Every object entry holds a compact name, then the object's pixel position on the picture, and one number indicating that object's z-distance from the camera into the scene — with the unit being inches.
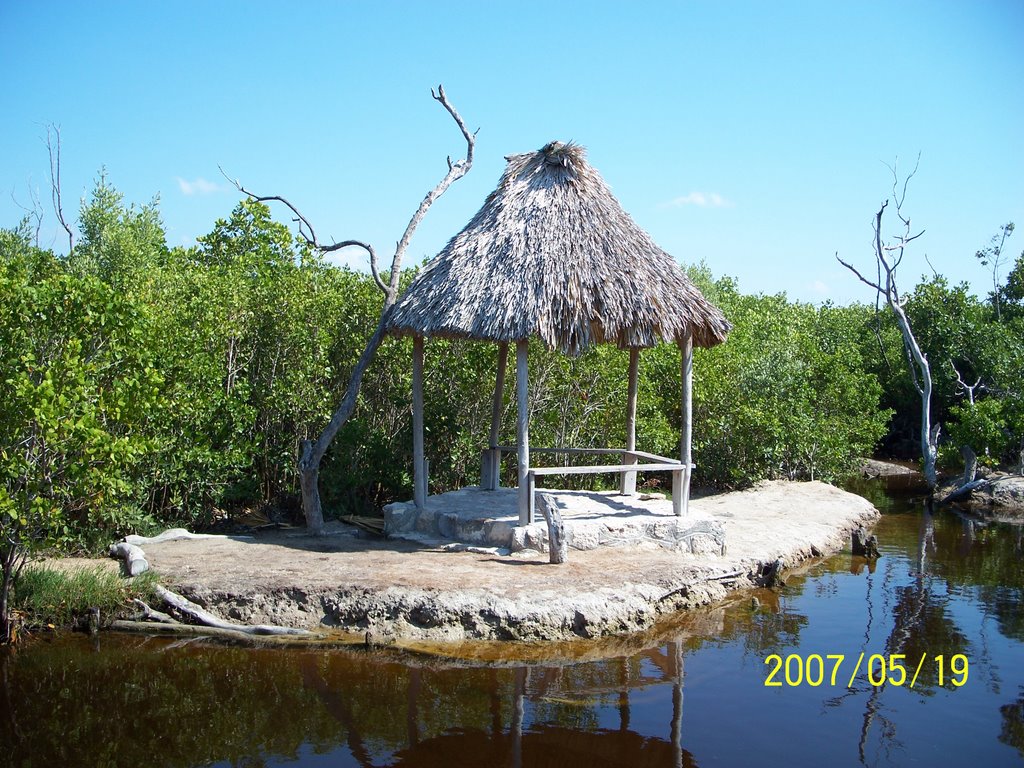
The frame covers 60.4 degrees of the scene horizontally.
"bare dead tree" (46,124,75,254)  942.4
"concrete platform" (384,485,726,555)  399.2
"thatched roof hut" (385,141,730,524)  386.3
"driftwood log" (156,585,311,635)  323.0
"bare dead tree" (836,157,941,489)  770.2
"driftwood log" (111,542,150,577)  352.2
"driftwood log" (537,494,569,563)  376.5
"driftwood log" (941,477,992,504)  692.7
